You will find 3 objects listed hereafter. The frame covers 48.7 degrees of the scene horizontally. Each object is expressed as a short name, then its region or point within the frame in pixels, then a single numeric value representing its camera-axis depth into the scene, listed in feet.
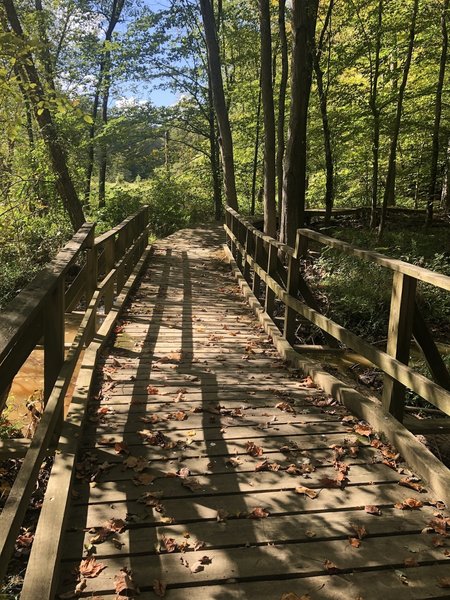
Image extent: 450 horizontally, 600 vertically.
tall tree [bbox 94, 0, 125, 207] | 72.43
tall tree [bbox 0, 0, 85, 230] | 42.68
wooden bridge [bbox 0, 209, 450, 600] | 7.90
